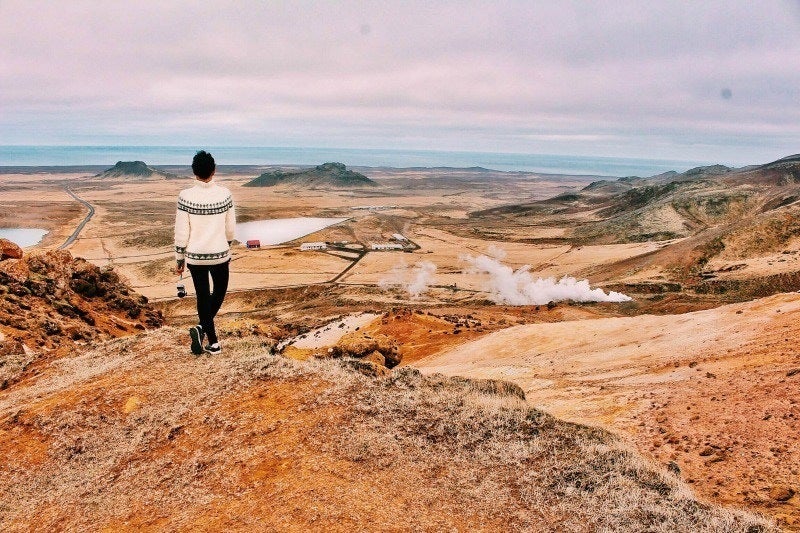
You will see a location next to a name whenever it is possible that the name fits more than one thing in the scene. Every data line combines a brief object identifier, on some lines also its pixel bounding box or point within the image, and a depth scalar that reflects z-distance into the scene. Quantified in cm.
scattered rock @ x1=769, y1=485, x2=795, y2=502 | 575
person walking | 786
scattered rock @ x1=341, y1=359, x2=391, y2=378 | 941
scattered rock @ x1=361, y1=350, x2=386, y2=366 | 1408
